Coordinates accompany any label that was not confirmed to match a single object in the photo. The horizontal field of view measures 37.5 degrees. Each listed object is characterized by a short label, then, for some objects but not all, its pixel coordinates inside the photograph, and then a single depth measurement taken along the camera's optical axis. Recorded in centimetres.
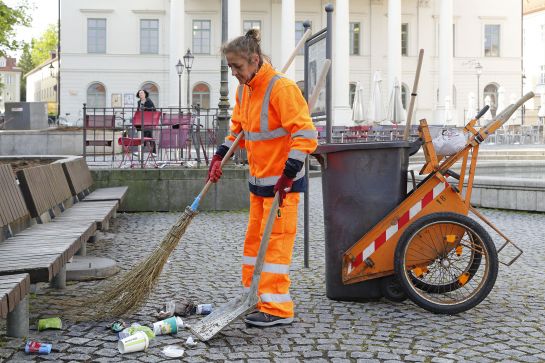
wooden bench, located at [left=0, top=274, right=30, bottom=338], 403
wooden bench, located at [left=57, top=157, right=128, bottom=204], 928
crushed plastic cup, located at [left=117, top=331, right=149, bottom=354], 451
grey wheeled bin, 576
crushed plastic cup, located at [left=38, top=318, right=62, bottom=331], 497
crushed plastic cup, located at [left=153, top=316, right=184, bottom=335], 493
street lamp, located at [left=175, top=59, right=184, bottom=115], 4065
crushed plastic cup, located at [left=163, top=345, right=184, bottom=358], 445
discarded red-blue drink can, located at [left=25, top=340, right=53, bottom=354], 445
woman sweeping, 497
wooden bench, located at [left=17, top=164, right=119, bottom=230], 675
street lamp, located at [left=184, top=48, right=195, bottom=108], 3781
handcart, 543
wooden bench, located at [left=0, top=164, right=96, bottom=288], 473
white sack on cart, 566
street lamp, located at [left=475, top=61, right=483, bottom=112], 4956
